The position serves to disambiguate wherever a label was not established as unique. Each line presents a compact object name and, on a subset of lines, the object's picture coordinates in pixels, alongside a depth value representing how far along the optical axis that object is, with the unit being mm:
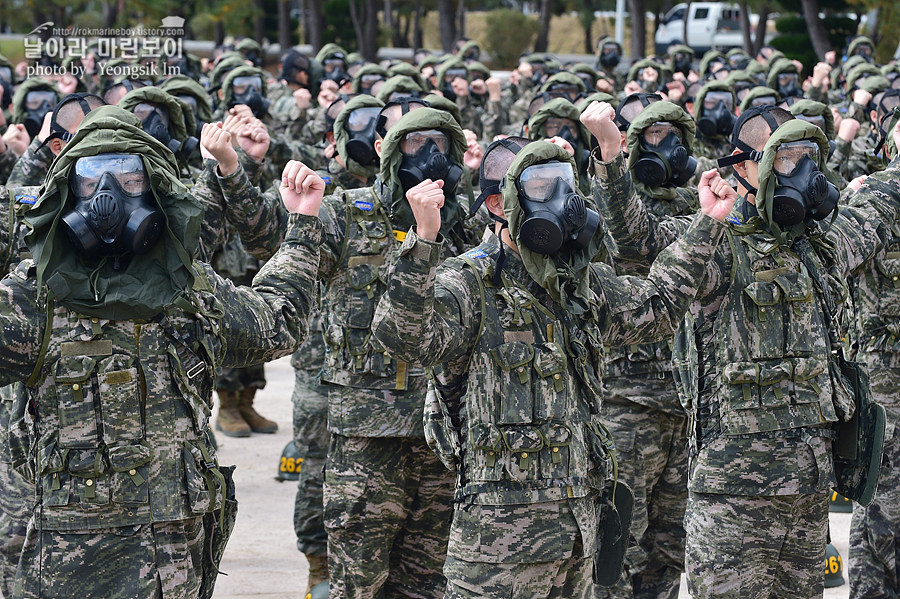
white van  84125
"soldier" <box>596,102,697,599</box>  12711
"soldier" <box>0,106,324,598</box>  7527
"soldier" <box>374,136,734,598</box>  8828
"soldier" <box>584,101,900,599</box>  10469
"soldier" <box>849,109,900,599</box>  12906
